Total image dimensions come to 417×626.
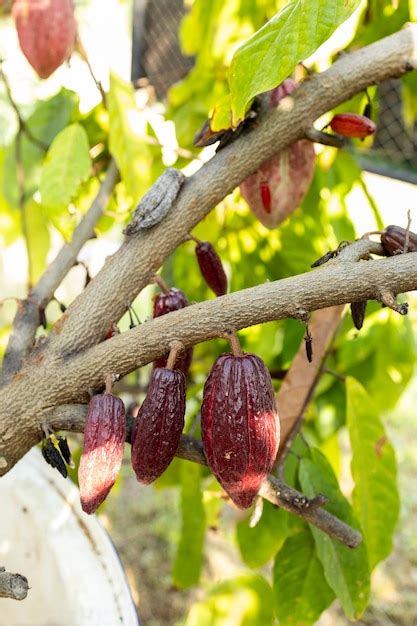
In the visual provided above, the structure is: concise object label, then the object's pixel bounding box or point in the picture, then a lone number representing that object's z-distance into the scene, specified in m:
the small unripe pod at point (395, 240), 0.62
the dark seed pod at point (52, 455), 0.63
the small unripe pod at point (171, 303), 0.72
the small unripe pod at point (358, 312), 0.65
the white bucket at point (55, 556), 0.75
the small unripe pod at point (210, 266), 0.77
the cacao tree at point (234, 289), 0.58
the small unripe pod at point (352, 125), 0.80
